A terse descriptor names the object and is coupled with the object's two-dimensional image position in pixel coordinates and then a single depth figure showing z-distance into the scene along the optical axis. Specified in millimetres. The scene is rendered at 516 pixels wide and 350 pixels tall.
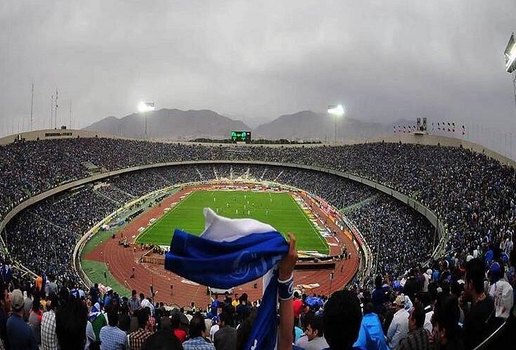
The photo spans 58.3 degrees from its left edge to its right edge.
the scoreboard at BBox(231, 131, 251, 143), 93250
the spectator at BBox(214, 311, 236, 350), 5664
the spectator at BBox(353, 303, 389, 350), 4207
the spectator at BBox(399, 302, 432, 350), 4801
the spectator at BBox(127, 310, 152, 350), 6004
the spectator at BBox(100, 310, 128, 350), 6594
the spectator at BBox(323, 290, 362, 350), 3242
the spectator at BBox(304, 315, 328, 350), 4859
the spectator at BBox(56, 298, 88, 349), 4051
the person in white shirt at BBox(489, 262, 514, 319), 5031
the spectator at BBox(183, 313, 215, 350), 5703
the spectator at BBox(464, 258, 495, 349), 5016
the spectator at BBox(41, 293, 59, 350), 5648
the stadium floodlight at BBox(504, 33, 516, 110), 27931
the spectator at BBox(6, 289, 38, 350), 5547
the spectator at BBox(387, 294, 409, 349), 6341
